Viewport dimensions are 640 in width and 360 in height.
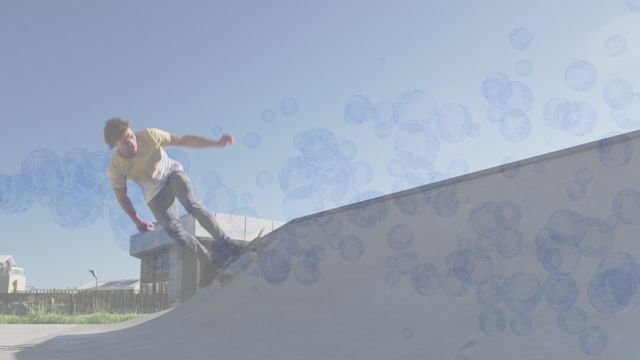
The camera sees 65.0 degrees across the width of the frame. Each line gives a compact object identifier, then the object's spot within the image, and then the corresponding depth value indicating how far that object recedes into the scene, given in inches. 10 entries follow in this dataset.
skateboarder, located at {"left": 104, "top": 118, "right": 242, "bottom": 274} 216.2
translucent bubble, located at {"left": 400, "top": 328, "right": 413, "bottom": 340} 244.9
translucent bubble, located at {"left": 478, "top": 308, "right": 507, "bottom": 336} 220.5
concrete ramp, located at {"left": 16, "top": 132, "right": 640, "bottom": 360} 217.3
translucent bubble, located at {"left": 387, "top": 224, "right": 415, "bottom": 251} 347.2
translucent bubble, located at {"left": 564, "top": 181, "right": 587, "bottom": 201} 283.4
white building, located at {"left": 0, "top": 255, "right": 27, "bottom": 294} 1990.7
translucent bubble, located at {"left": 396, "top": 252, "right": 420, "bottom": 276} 323.3
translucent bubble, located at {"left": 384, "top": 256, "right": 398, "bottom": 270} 333.1
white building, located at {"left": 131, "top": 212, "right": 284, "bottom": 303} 825.5
